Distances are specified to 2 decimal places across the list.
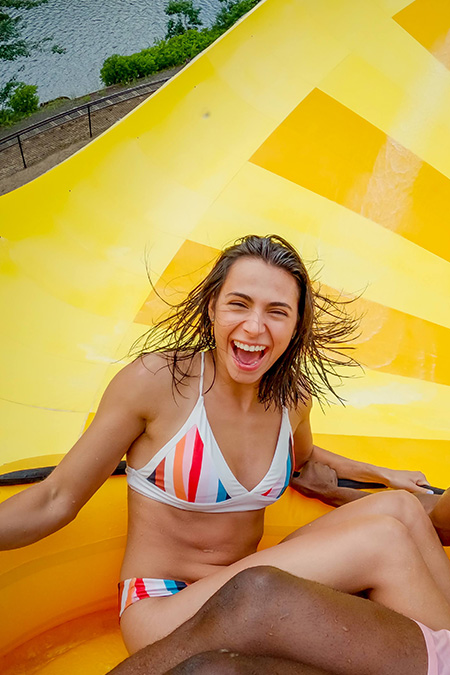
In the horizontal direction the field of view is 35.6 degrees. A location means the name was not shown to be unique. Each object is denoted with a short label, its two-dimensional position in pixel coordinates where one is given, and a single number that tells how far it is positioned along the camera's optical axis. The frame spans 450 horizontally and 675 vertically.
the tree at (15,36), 10.02
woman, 1.47
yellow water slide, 1.93
